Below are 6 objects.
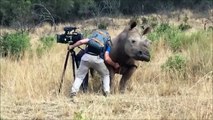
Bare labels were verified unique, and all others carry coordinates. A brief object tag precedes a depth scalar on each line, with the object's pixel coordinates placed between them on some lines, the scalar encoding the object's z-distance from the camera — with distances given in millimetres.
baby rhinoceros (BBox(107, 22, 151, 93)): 12246
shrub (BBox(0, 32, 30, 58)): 18455
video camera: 12627
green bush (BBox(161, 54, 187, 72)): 14406
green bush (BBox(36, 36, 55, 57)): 18806
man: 12003
